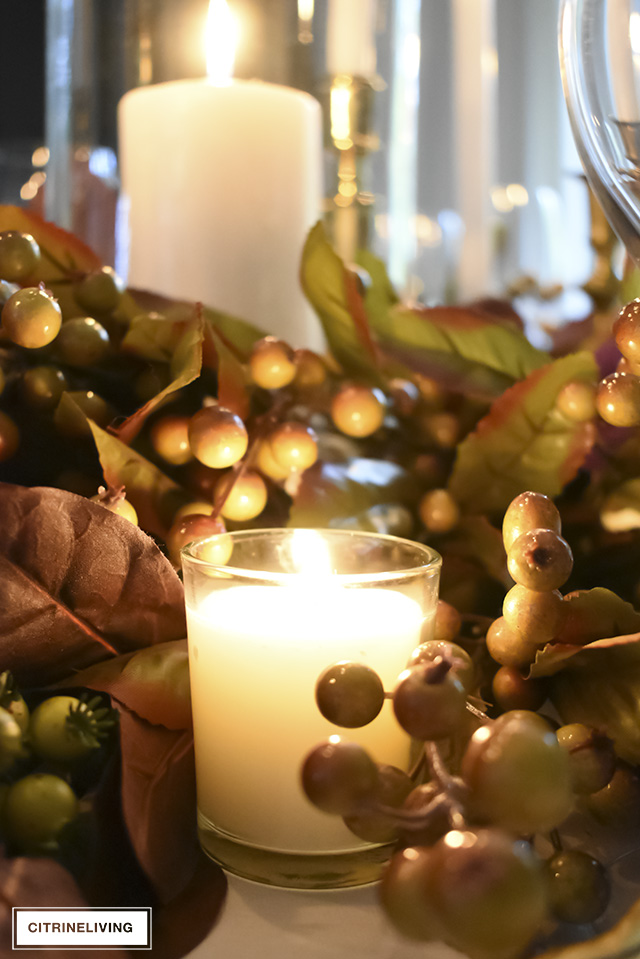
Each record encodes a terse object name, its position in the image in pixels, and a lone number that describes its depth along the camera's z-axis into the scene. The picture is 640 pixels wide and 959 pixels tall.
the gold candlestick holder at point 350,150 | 0.61
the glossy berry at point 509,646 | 0.24
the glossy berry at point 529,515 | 0.24
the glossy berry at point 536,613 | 0.23
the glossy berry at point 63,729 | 0.22
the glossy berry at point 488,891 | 0.16
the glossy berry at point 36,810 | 0.21
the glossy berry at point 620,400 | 0.27
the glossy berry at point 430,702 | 0.19
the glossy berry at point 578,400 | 0.29
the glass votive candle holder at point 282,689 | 0.24
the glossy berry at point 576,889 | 0.21
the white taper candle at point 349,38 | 0.59
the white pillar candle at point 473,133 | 0.90
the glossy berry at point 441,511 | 0.31
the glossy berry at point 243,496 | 0.29
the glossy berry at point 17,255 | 0.29
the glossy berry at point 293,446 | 0.30
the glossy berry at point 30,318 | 0.26
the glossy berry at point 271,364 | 0.31
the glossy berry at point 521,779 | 0.17
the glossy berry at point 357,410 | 0.32
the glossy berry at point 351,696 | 0.20
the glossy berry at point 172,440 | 0.30
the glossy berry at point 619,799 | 0.24
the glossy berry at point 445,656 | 0.21
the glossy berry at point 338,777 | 0.18
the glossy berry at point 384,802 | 0.19
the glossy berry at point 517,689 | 0.25
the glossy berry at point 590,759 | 0.22
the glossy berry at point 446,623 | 0.28
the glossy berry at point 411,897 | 0.16
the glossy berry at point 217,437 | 0.27
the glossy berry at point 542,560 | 0.23
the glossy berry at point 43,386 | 0.28
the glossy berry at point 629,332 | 0.25
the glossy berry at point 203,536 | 0.27
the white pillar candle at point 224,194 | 0.44
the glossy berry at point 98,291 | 0.31
